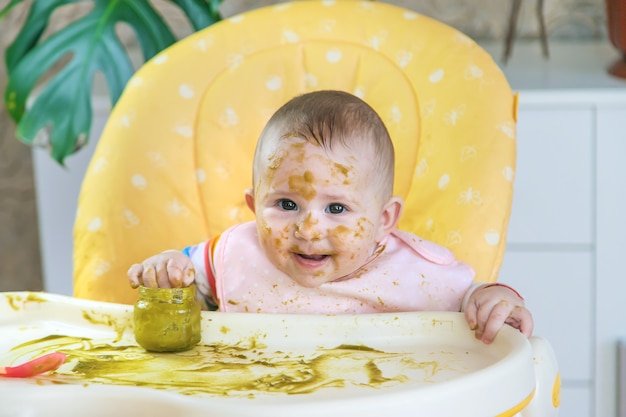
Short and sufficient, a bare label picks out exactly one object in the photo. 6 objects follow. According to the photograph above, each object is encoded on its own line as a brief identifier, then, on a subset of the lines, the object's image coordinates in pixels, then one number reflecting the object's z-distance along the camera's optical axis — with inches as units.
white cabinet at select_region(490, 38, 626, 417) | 71.9
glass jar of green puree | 50.4
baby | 52.1
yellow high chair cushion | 59.5
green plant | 72.3
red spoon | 46.9
